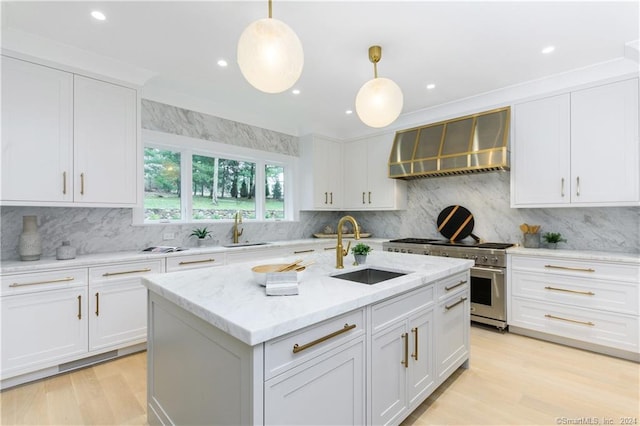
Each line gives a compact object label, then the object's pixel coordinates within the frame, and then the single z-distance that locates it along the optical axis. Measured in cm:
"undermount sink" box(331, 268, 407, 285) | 212
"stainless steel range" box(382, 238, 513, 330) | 329
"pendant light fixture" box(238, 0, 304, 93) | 153
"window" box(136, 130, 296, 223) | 351
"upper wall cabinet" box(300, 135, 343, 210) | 475
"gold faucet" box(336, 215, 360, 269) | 213
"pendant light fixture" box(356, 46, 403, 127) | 214
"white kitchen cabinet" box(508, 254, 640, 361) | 266
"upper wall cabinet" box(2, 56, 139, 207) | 234
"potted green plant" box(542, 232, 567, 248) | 329
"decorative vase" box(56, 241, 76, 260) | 258
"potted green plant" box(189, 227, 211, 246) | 363
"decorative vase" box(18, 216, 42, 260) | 248
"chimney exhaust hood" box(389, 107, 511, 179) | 339
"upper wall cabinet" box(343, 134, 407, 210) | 455
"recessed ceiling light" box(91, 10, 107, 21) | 211
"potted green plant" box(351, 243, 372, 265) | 222
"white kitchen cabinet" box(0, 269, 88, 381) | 223
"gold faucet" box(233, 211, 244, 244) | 402
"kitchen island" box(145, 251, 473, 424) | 113
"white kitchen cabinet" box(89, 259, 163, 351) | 259
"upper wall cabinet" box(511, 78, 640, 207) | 277
